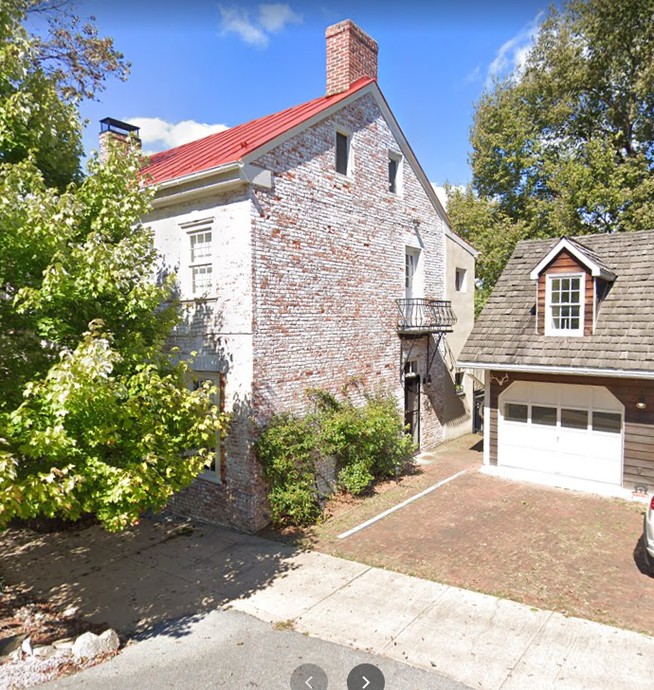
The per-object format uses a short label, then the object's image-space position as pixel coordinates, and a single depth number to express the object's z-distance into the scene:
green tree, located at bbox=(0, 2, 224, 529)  5.81
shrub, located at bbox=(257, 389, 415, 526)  10.80
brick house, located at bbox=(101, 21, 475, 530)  10.73
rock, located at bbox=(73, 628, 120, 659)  6.43
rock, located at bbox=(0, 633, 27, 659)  6.54
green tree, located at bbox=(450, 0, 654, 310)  23.41
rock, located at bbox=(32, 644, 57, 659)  6.31
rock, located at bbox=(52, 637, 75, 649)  6.52
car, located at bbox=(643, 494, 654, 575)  8.02
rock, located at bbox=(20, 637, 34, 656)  6.38
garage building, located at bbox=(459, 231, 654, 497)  12.02
